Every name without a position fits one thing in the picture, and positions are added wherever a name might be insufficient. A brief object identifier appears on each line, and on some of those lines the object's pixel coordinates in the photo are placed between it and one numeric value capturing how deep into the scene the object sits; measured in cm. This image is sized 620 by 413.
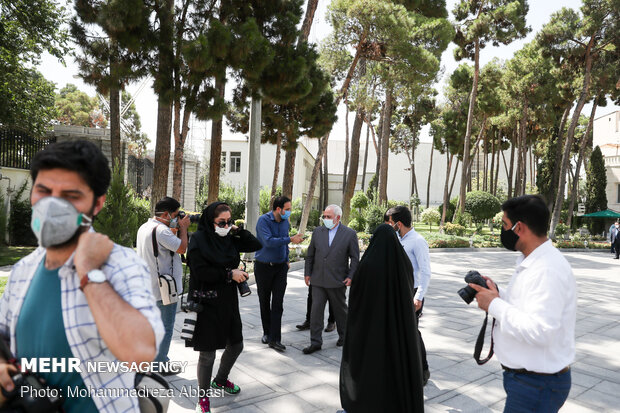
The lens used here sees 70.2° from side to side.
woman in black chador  301
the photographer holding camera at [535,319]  212
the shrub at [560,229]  2623
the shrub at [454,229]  2405
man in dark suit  541
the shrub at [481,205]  2755
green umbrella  3067
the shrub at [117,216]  750
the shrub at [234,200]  2272
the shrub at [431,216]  2986
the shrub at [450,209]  3700
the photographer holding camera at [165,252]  421
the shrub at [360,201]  2561
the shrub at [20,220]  1399
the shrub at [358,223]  2223
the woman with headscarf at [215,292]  364
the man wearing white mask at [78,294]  128
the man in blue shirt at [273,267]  548
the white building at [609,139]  3700
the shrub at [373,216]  2050
